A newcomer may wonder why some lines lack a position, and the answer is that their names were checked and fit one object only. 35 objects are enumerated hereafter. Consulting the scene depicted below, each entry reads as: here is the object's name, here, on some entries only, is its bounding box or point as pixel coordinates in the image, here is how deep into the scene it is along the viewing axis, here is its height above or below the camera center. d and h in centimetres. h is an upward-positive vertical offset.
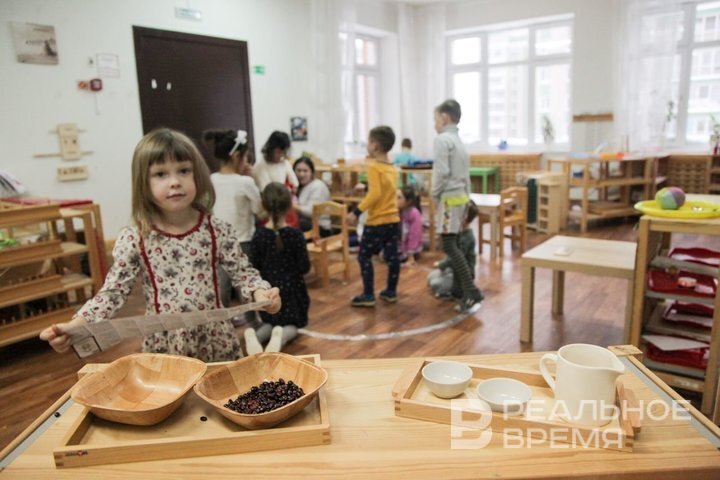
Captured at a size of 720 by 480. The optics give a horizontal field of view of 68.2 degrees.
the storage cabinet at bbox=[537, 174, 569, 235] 562 -70
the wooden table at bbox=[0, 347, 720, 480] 82 -51
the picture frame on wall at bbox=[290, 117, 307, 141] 629 +19
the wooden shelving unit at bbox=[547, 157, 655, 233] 573 -49
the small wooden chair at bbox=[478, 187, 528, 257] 476 -72
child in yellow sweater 330 -48
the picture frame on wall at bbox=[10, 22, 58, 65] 389 +81
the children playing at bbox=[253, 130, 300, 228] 382 -15
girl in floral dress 140 -29
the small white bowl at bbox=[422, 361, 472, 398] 102 -47
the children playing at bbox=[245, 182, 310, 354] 287 -62
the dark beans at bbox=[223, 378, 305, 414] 95 -46
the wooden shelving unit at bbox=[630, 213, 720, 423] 201 -71
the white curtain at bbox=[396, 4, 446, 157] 792 +106
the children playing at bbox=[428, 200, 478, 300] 351 -89
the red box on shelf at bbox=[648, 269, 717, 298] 211 -61
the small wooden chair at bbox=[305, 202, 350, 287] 395 -76
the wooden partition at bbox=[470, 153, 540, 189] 741 -35
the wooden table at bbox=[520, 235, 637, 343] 238 -59
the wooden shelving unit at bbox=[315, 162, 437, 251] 496 -40
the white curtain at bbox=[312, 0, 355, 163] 633 +85
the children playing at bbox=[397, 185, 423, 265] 462 -77
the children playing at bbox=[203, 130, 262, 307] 298 -24
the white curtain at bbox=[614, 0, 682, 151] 618 +76
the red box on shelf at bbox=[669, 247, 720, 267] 224 -53
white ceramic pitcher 89 -43
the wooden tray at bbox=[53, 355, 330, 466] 88 -49
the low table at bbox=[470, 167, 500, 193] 741 -51
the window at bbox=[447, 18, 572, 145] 748 +84
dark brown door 476 +63
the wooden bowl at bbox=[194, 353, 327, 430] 93 -46
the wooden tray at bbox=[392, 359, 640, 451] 88 -48
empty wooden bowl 94 -45
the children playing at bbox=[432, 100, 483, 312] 321 -28
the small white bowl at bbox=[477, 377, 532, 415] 95 -47
